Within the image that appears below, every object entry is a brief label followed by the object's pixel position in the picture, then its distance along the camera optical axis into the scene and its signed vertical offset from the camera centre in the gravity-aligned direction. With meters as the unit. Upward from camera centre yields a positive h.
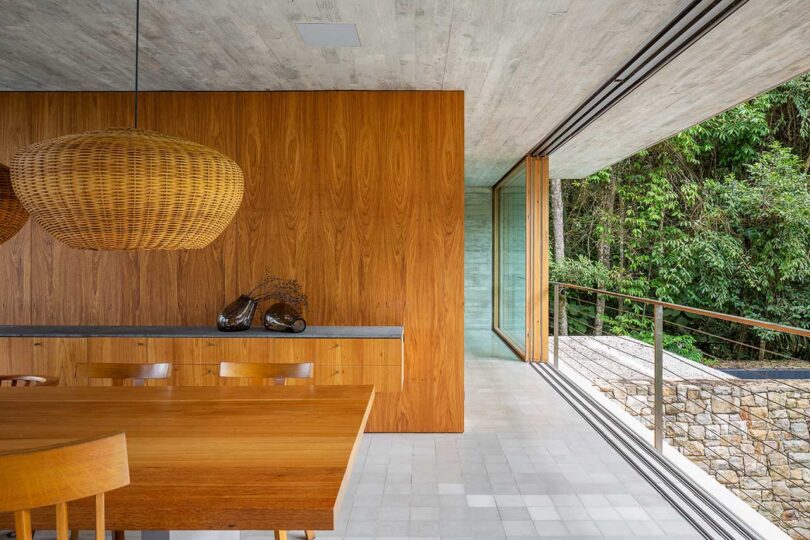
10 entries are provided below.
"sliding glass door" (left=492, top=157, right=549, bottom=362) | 6.55 +0.16
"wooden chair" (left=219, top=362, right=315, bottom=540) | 2.49 -0.45
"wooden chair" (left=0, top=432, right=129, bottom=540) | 1.08 -0.41
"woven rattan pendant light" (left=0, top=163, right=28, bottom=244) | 1.78 +0.22
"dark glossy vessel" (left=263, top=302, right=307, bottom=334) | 3.56 -0.31
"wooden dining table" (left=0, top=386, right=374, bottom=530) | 1.20 -0.50
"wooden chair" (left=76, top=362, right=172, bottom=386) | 2.56 -0.46
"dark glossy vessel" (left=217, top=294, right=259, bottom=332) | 3.59 -0.27
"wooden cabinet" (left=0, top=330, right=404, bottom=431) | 3.49 -0.51
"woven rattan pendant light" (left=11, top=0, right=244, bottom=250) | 1.45 +0.24
